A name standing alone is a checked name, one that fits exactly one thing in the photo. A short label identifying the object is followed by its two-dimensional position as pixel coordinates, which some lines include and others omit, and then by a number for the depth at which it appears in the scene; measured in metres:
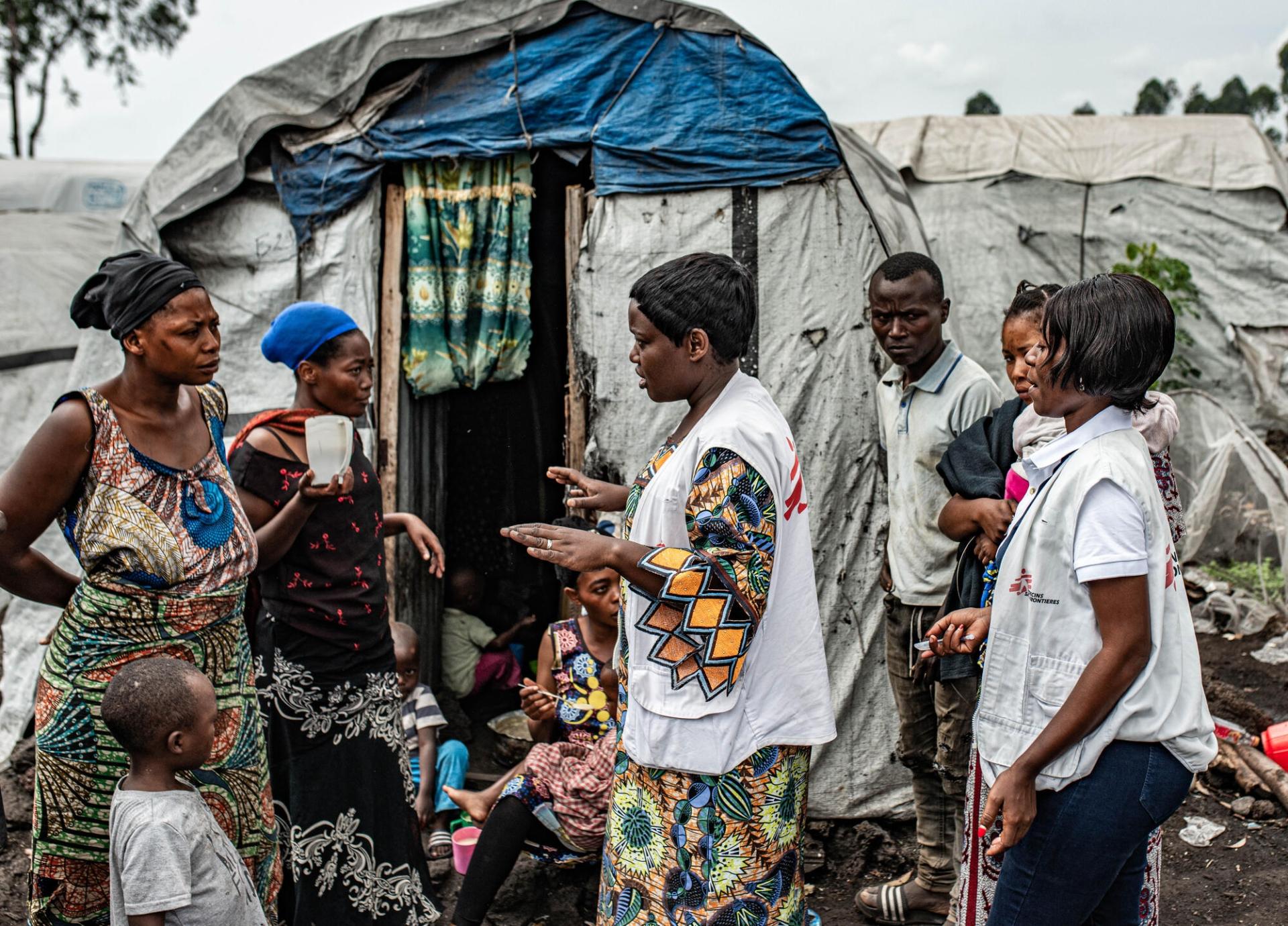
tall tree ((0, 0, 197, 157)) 13.22
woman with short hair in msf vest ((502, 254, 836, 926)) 1.91
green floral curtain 4.23
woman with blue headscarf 2.77
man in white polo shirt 3.00
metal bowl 4.52
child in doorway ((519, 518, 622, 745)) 3.31
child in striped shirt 3.92
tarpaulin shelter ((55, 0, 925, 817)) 3.93
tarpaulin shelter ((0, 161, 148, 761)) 4.50
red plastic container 3.60
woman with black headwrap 2.28
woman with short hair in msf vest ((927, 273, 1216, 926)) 1.66
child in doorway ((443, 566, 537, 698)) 4.85
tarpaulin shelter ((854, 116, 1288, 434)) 7.92
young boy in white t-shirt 2.04
